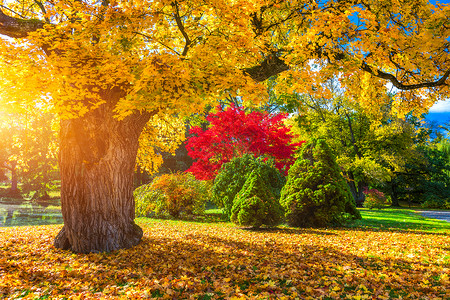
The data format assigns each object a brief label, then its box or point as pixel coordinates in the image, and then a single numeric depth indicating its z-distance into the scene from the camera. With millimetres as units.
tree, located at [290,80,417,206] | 19922
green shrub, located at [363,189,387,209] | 18297
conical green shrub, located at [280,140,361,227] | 8328
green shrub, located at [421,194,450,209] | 24250
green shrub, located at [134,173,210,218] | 12586
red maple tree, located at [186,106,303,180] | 11820
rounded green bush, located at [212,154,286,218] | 9914
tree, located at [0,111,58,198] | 24453
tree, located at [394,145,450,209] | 25000
